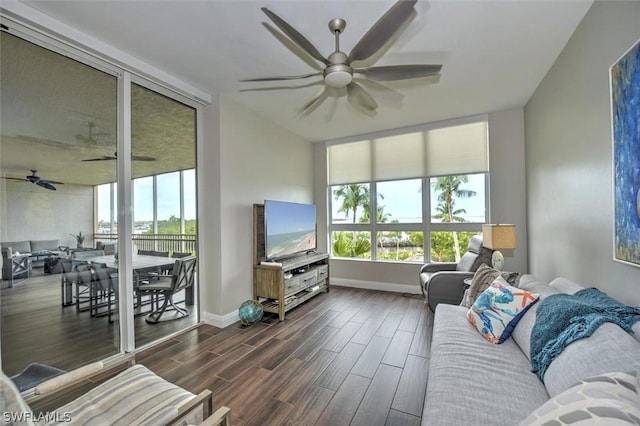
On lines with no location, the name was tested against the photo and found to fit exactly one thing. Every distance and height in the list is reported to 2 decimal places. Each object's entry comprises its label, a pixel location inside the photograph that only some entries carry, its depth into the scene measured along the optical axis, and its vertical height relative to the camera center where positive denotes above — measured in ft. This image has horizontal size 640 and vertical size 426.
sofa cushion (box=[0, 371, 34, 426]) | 3.04 -2.26
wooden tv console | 10.77 -2.83
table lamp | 8.93 -0.87
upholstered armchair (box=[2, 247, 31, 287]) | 6.07 -1.11
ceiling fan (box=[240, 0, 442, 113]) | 4.50 +3.30
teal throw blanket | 3.98 -1.80
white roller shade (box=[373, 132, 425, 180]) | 14.15 +3.21
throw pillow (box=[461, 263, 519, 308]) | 7.34 -1.98
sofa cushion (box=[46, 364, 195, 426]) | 3.86 -2.96
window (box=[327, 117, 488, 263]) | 13.17 +1.14
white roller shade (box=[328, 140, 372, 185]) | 15.52 +3.17
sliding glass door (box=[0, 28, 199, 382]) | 6.19 +0.39
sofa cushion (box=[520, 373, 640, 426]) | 2.18 -1.76
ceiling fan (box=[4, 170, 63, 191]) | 6.48 +0.98
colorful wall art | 4.54 +1.05
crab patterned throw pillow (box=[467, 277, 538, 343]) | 5.63 -2.22
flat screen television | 11.05 -0.64
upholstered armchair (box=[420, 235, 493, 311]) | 9.48 -2.55
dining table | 7.36 -1.64
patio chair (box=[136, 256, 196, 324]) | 9.77 -2.61
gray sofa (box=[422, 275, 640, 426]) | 3.40 -2.81
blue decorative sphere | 9.96 -3.75
